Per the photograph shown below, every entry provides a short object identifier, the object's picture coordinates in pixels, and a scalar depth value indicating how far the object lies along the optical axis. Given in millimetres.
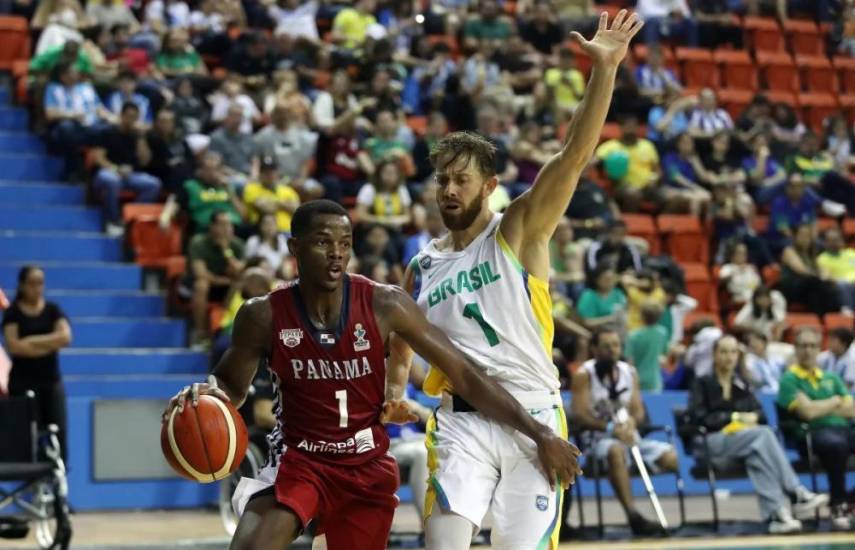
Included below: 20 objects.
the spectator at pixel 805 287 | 15742
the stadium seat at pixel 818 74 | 20312
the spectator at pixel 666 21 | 19547
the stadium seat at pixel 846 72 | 20562
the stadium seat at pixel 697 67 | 19375
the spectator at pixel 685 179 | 16328
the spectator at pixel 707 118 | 17688
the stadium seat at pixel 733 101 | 19141
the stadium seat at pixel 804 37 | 20672
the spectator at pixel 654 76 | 18266
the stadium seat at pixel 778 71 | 20031
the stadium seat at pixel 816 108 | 19812
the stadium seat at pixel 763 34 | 20344
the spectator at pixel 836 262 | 16125
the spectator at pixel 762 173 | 17266
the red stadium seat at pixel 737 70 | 19688
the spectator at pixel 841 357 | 12820
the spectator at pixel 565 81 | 17172
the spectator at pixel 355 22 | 17047
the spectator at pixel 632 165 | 16297
